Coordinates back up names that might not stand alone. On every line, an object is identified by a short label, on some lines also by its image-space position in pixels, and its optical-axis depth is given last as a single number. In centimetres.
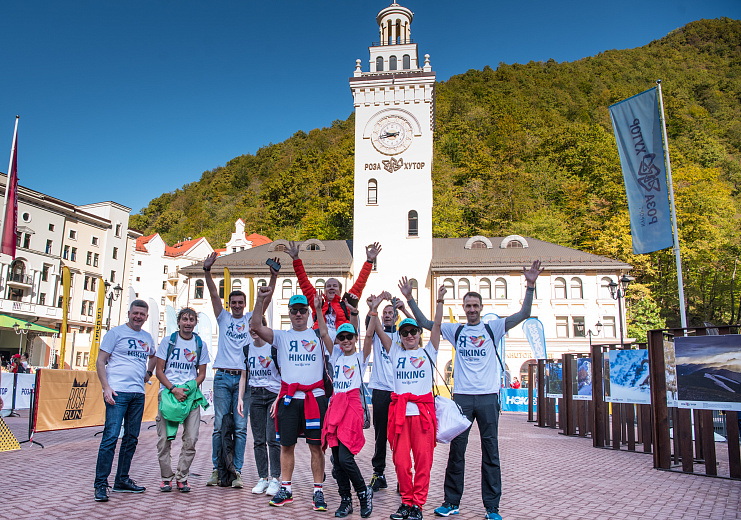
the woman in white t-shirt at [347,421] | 546
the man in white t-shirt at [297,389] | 577
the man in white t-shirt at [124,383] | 623
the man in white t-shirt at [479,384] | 571
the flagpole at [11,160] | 1434
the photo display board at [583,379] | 1405
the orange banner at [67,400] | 1198
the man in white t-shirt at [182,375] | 648
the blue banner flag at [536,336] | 2103
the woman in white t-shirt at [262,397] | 654
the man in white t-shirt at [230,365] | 680
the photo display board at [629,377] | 1124
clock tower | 3897
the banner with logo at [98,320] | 2064
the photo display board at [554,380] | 1772
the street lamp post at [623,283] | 2498
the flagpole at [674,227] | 1330
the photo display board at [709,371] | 827
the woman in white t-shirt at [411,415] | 540
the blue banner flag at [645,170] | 1292
